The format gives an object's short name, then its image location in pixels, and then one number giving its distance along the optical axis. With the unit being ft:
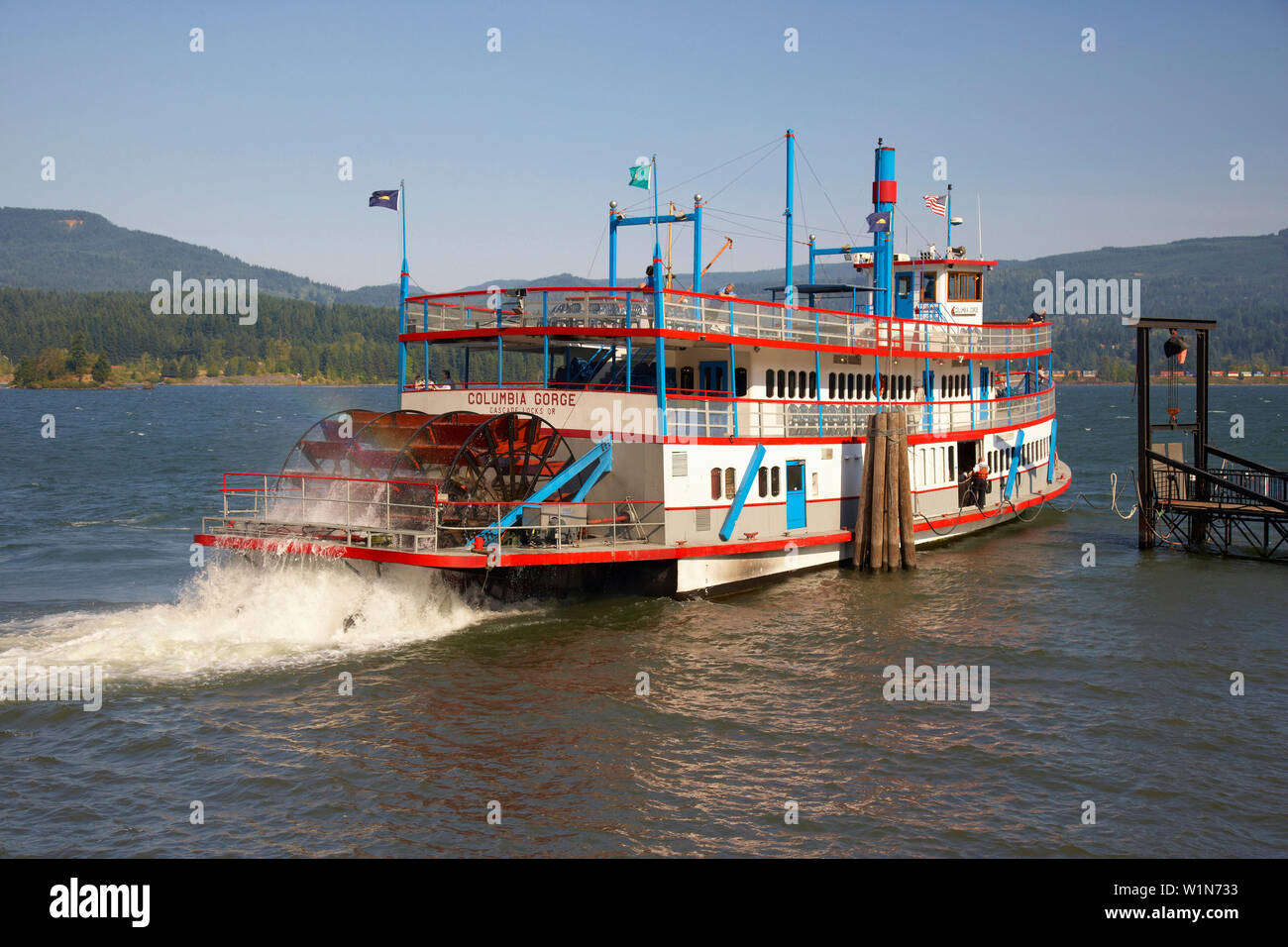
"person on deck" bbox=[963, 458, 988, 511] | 104.47
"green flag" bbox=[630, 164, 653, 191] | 88.39
